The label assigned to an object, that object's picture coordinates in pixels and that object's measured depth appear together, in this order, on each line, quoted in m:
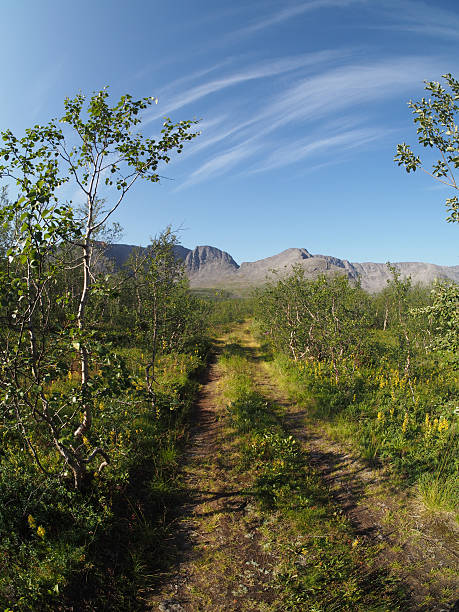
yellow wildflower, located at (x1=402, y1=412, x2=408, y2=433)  8.38
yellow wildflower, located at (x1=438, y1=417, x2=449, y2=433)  8.02
